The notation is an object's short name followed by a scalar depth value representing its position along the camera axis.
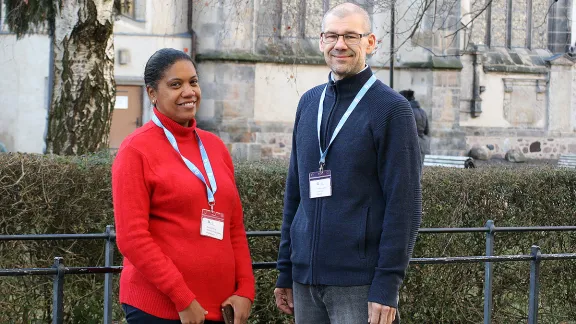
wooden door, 24.52
